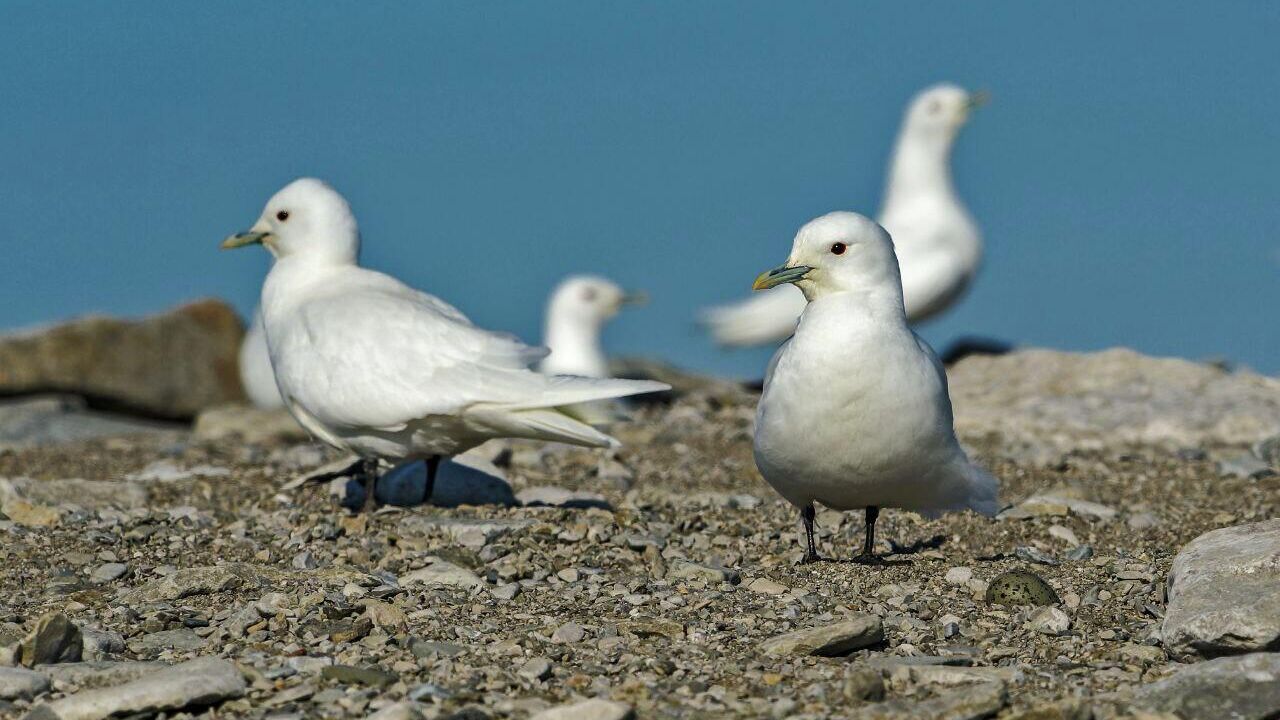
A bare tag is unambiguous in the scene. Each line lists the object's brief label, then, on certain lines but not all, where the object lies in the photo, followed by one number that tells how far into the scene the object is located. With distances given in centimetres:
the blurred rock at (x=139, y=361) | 3491
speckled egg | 1235
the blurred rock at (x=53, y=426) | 2844
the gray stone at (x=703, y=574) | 1297
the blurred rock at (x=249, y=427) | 2583
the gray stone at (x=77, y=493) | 1681
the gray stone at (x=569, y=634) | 1101
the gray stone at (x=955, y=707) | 934
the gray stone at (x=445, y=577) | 1292
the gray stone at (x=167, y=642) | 1118
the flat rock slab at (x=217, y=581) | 1253
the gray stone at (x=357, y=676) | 1008
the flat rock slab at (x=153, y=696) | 960
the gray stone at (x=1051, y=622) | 1156
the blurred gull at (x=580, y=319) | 3228
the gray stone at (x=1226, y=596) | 1066
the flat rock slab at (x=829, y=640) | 1062
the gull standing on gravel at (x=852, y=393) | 1278
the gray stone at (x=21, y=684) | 1002
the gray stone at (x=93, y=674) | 1027
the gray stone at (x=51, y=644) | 1066
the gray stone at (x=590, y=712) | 913
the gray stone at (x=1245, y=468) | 1966
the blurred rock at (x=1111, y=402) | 2406
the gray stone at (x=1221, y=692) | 957
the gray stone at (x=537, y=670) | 1015
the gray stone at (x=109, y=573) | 1355
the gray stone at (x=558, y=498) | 1711
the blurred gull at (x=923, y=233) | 3212
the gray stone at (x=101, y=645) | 1098
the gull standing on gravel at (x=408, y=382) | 1550
